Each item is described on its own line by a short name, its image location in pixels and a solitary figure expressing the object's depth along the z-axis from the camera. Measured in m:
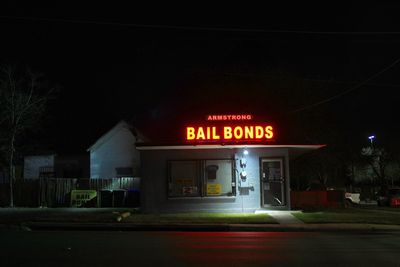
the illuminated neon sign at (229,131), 21.81
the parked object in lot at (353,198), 36.47
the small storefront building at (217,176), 22.39
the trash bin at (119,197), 29.39
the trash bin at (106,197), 29.34
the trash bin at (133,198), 29.64
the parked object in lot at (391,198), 36.69
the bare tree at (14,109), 30.91
